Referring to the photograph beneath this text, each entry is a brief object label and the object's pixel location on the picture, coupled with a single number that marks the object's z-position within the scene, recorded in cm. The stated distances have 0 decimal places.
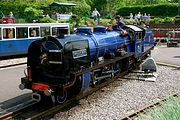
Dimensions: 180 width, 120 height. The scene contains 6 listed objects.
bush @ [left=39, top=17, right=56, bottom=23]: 2912
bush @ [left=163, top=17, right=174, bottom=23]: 3679
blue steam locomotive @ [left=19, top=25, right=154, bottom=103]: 892
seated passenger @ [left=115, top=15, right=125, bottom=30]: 1405
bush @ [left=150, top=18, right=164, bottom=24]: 3731
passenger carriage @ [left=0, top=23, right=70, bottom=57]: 1777
